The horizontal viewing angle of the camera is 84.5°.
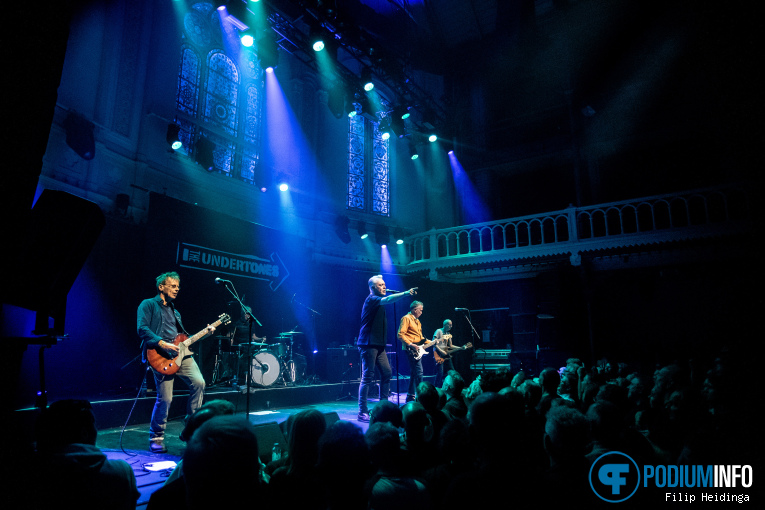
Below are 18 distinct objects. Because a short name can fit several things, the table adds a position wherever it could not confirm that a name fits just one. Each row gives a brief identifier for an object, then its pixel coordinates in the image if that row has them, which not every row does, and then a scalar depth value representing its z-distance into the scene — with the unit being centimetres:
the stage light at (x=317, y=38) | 824
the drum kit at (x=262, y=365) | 801
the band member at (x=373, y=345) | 597
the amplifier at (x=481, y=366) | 1338
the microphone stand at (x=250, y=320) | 455
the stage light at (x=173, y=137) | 872
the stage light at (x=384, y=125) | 1170
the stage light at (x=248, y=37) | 773
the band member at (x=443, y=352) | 866
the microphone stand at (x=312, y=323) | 995
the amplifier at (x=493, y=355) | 1356
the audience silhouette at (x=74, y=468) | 159
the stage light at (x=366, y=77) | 971
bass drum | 796
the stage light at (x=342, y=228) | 1297
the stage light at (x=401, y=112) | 1121
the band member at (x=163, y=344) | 441
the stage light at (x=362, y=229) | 1341
